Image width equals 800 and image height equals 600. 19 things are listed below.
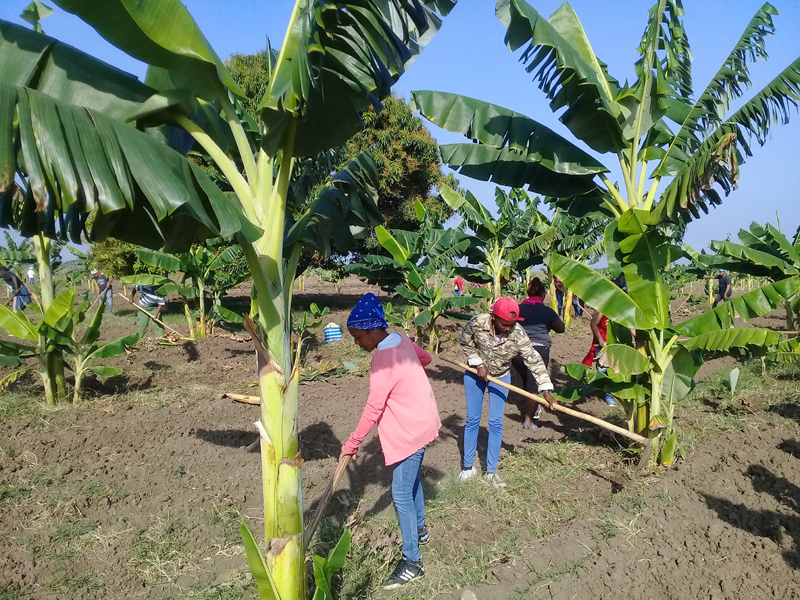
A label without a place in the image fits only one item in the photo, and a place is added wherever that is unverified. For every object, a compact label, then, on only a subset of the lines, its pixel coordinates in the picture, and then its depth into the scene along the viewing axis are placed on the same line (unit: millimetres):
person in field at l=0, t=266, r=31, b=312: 13435
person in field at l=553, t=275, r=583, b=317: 17072
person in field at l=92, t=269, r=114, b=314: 16109
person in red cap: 4969
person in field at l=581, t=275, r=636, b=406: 6879
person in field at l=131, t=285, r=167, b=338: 11508
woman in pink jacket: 3377
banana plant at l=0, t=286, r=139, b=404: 6352
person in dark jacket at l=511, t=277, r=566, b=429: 6488
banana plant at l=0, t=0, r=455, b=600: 2260
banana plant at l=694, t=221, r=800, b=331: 7807
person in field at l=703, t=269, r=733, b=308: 16469
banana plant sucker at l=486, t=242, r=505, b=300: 13562
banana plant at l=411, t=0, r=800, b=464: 4930
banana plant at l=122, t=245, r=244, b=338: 9867
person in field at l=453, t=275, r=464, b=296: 18594
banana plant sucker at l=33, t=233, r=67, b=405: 6648
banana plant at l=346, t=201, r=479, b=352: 10430
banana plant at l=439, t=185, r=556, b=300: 12789
